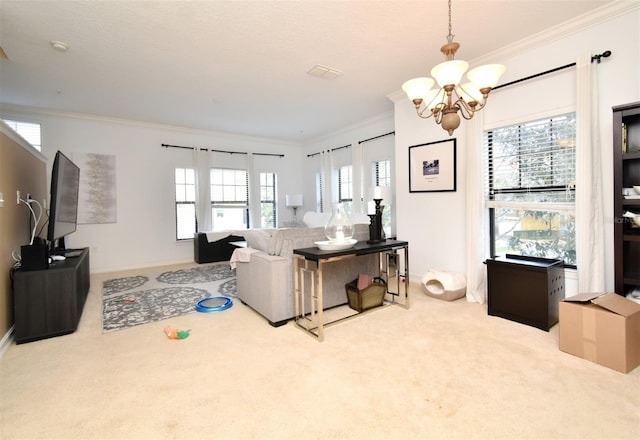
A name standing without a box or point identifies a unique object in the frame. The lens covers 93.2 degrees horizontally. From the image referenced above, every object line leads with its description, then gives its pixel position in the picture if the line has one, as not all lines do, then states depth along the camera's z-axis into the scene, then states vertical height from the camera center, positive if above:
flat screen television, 2.79 +0.23
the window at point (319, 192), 7.03 +0.58
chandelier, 1.81 +0.84
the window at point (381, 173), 5.40 +0.79
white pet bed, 3.43 -0.82
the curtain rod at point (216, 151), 5.87 +1.45
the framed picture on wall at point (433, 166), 3.75 +0.63
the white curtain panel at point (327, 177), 6.55 +0.86
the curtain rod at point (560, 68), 2.55 +1.34
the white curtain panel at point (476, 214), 3.37 +0.00
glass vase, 2.83 -0.09
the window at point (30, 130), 4.65 +1.43
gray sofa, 2.83 -0.56
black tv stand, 2.54 -0.70
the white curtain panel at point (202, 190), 6.07 +0.59
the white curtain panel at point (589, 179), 2.58 +0.28
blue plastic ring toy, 3.25 -0.96
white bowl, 2.69 -0.26
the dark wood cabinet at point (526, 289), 2.59 -0.69
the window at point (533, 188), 2.89 +0.26
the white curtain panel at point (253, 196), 6.75 +0.49
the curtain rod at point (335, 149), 6.16 +1.45
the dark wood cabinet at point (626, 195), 2.22 +0.13
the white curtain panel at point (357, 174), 5.79 +0.80
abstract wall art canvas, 5.09 +0.56
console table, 2.49 -0.48
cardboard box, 1.95 -0.80
